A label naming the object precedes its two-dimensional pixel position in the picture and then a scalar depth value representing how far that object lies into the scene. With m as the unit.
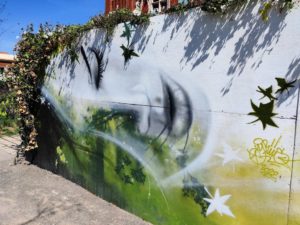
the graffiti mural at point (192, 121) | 2.01
